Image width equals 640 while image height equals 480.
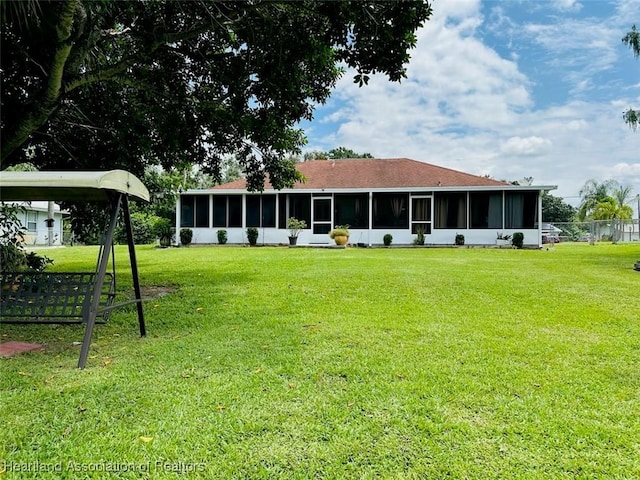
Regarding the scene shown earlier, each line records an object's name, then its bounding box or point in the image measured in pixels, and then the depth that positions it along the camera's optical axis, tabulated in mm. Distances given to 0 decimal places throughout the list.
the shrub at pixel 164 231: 20609
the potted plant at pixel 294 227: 19734
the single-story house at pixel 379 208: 19188
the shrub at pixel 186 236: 20656
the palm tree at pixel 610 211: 31859
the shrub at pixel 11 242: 7265
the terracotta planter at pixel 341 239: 18438
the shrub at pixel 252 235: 20141
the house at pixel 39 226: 30545
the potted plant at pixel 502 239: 19094
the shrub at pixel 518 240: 18406
